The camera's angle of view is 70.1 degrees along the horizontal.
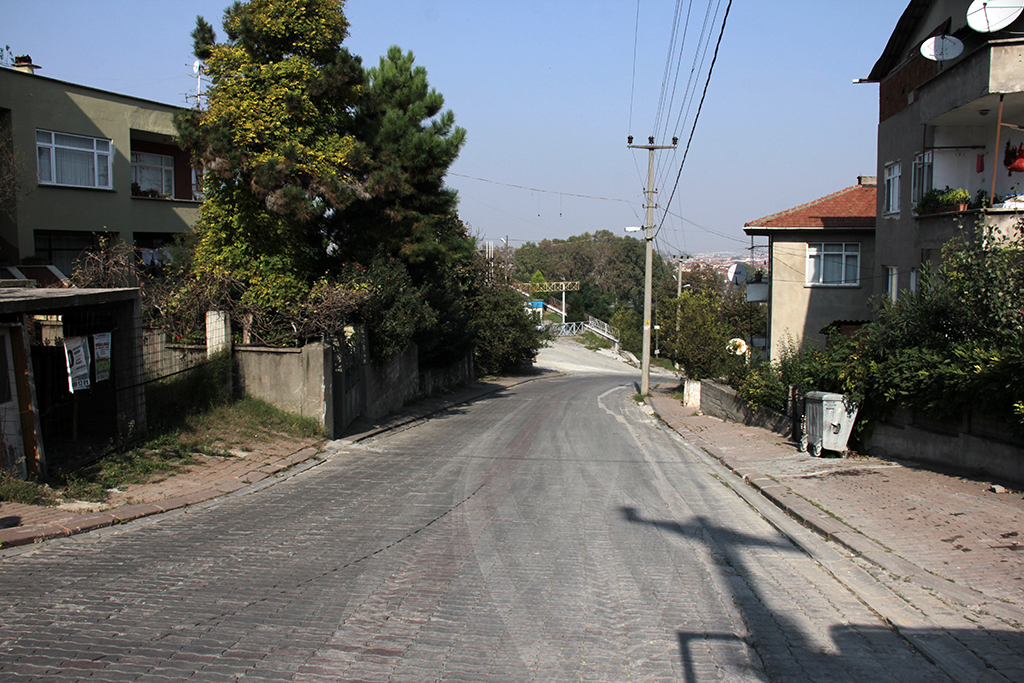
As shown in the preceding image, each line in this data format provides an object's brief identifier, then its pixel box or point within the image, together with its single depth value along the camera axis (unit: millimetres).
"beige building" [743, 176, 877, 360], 26062
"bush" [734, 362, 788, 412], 17383
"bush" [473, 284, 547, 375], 37875
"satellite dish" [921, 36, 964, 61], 16234
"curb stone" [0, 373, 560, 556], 7102
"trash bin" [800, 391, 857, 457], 12836
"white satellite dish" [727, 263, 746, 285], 31167
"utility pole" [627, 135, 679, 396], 29969
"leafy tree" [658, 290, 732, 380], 28641
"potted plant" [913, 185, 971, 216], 15430
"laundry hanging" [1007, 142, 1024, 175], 14352
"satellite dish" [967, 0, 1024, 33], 14297
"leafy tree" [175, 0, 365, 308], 15484
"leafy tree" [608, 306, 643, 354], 71375
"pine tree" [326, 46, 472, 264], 18094
